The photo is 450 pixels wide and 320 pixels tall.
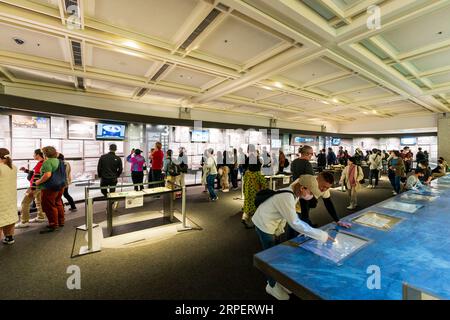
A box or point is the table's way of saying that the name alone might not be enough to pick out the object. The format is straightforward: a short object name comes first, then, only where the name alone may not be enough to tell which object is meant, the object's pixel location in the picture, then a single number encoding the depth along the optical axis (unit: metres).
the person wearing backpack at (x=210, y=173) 6.27
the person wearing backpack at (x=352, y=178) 5.36
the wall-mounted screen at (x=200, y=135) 8.83
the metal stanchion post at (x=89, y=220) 3.16
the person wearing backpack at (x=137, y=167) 5.73
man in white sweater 1.64
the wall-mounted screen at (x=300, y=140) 12.84
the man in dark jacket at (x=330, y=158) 10.20
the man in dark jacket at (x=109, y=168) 4.78
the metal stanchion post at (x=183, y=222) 4.05
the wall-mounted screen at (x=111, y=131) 6.60
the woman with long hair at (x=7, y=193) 3.03
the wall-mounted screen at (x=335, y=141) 14.33
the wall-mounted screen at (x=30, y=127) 5.20
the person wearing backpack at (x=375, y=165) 8.26
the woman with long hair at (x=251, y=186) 4.22
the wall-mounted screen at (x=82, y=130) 6.33
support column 10.30
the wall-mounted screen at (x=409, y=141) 13.20
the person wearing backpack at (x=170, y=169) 6.09
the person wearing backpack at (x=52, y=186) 3.65
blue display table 1.11
